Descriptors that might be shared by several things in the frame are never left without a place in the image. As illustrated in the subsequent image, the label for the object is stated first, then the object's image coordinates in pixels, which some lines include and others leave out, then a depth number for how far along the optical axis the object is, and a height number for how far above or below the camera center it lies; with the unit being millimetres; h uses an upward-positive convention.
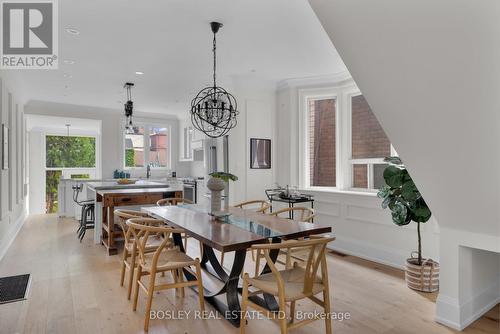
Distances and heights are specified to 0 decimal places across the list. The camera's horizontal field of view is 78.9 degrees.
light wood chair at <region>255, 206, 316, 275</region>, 2568 -744
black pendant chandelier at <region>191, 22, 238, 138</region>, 2999 +621
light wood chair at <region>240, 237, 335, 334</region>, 1796 -792
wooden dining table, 2061 -499
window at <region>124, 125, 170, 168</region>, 7805 +458
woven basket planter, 2957 -1108
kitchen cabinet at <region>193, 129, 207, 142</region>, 6712 +651
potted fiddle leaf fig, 2887 -444
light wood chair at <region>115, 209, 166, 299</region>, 2629 -810
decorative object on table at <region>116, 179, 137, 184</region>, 5795 -320
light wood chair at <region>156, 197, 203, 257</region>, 3922 -498
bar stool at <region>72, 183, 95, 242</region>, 4988 -831
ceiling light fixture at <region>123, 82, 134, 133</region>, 5204 +1055
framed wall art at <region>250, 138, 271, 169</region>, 5008 +187
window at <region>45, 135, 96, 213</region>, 8594 +106
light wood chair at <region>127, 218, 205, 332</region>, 2271 -797
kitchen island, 4168 -535
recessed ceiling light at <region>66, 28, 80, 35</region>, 3135 +1396
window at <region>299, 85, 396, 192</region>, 4289 +333
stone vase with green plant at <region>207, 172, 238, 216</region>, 2762 -206
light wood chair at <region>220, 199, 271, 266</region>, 3388 -485
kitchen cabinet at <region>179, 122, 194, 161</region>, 7720 +611
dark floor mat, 2773 -1213
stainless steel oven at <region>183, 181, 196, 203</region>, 6934 -597
